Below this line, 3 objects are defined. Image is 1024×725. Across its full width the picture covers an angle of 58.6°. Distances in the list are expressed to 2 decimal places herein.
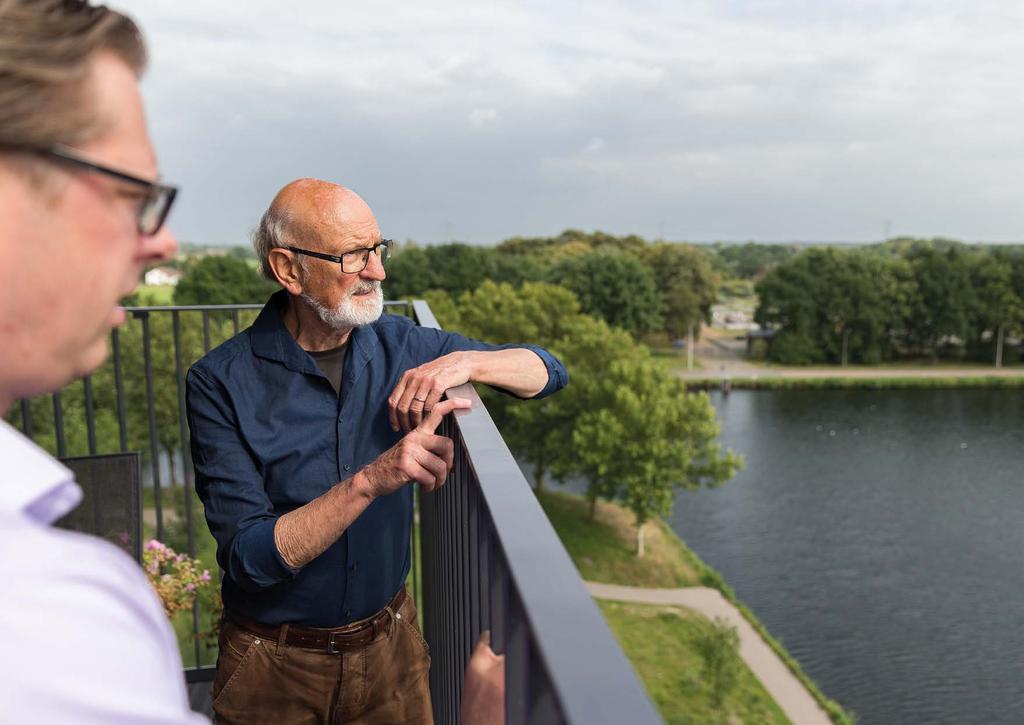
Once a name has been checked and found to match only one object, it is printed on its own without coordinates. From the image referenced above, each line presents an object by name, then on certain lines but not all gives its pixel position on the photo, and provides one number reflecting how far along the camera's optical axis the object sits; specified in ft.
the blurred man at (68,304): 1.92
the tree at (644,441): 93.71
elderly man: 7.22
